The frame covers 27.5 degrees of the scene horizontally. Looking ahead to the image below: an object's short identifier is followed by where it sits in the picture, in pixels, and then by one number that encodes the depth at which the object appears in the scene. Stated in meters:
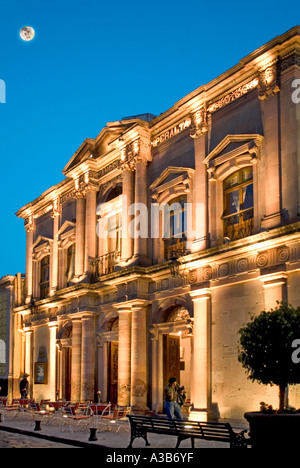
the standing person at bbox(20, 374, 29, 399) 30.14
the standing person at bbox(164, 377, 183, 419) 15.39
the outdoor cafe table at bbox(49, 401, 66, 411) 22.19
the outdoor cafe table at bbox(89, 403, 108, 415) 18.62
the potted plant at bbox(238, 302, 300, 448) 12.05
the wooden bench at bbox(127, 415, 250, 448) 11.00
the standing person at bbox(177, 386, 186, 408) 19.39
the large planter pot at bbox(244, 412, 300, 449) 10.43
